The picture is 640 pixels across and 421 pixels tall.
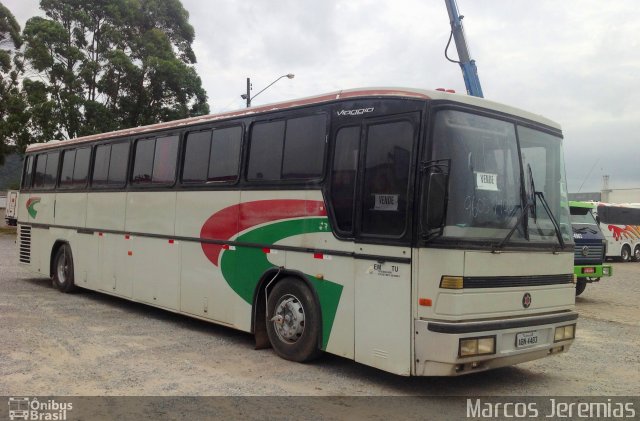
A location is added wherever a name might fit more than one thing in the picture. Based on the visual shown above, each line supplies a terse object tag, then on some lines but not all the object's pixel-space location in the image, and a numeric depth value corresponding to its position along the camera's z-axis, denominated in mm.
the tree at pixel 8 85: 30016
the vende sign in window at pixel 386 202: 6082
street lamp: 28688
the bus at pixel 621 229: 29297
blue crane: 16531
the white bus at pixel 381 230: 5762
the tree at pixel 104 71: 29281
